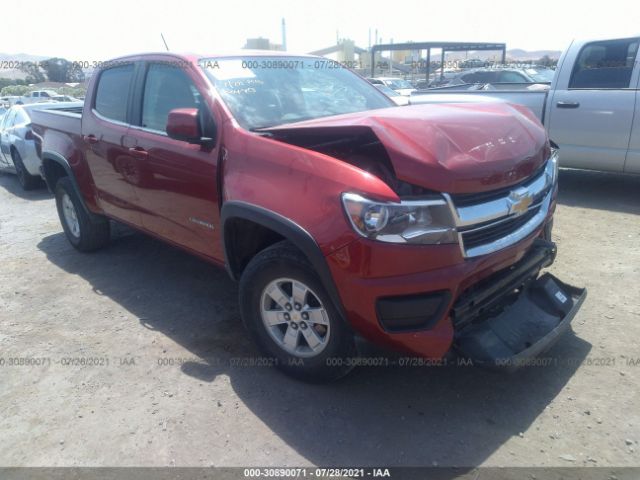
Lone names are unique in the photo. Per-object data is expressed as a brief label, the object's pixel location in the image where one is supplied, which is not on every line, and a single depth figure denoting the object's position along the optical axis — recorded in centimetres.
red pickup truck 248
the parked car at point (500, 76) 1341
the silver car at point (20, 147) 904
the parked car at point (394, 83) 1895
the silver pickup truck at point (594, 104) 600
